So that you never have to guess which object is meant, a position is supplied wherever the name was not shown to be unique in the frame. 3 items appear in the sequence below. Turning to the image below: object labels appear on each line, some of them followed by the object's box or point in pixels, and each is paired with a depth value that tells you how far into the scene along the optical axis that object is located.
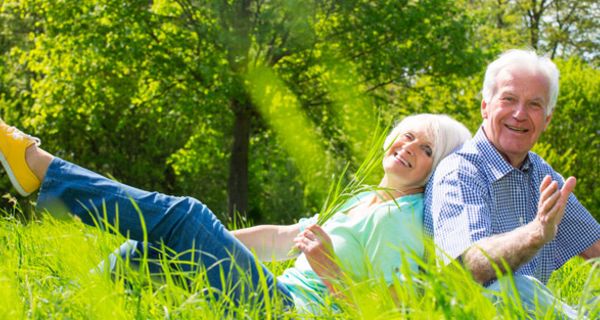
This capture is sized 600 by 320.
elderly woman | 2.73
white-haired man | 2.68
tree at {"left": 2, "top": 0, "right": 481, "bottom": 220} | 12.43
